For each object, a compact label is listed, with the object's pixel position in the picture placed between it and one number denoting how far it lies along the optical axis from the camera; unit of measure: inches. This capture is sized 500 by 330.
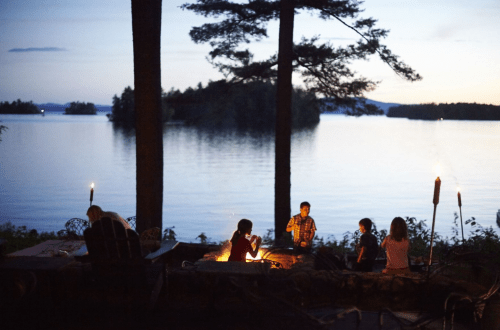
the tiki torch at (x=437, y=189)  198.4
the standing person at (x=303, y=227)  307.2
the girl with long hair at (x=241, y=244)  258.1
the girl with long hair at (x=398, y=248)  249.0
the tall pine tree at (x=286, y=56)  443.2
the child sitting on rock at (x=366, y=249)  271.3
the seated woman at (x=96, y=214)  265.4
